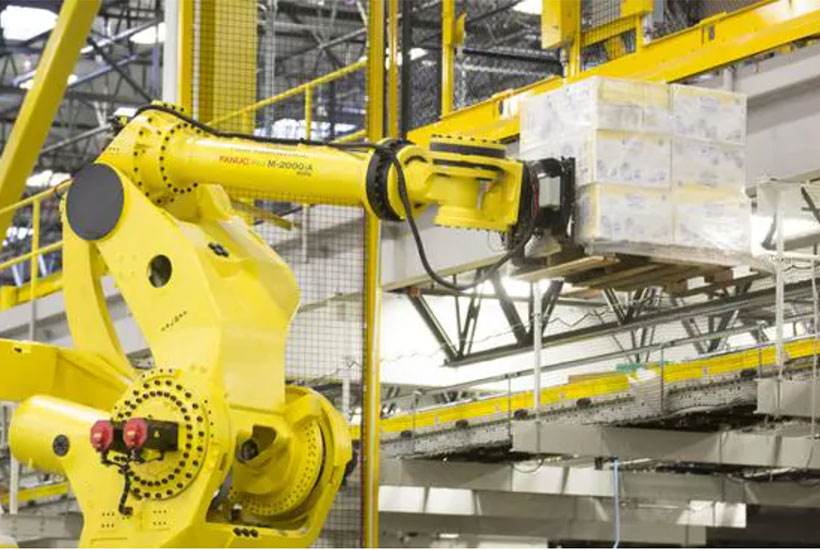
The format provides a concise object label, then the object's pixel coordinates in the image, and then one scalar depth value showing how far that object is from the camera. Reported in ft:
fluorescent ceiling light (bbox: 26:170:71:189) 105.09
